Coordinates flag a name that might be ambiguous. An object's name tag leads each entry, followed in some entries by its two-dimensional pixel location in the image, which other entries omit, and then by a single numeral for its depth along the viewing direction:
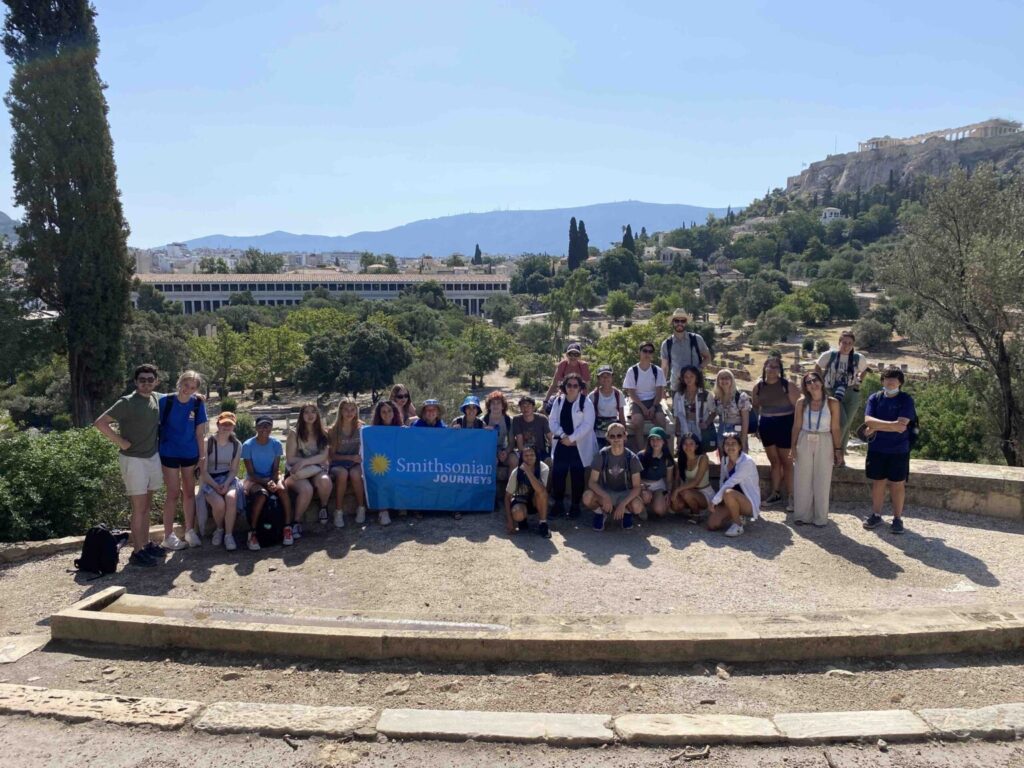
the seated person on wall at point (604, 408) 8.64
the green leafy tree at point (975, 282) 14.24
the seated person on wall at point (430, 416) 8.67
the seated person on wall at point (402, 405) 8.75
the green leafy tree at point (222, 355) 58.97
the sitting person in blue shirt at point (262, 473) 7.55
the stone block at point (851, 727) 4.10
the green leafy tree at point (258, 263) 151.38
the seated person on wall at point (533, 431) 8.38
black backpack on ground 6.98
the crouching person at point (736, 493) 7.78
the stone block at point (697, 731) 4.10
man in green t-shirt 7.08
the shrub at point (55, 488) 8.33
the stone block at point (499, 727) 4.13
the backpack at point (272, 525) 7.52
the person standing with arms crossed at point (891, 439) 7.69
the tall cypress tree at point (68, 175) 20.81
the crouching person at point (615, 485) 7.84
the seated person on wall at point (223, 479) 7.52
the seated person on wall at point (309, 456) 7.90
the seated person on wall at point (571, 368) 8.87
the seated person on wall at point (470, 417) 8.71
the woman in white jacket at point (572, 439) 8.24
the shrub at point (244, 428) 40.94
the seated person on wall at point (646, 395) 8.79
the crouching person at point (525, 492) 7.86
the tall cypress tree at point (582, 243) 129.62
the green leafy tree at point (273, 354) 60.78
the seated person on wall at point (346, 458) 8.12
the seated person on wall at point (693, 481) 8.11
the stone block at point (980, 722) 4.13
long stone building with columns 111.62
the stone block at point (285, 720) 4.23
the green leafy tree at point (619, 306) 104.12
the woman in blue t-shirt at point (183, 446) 7.37
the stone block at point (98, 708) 4.36
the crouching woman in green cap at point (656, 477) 8.10
